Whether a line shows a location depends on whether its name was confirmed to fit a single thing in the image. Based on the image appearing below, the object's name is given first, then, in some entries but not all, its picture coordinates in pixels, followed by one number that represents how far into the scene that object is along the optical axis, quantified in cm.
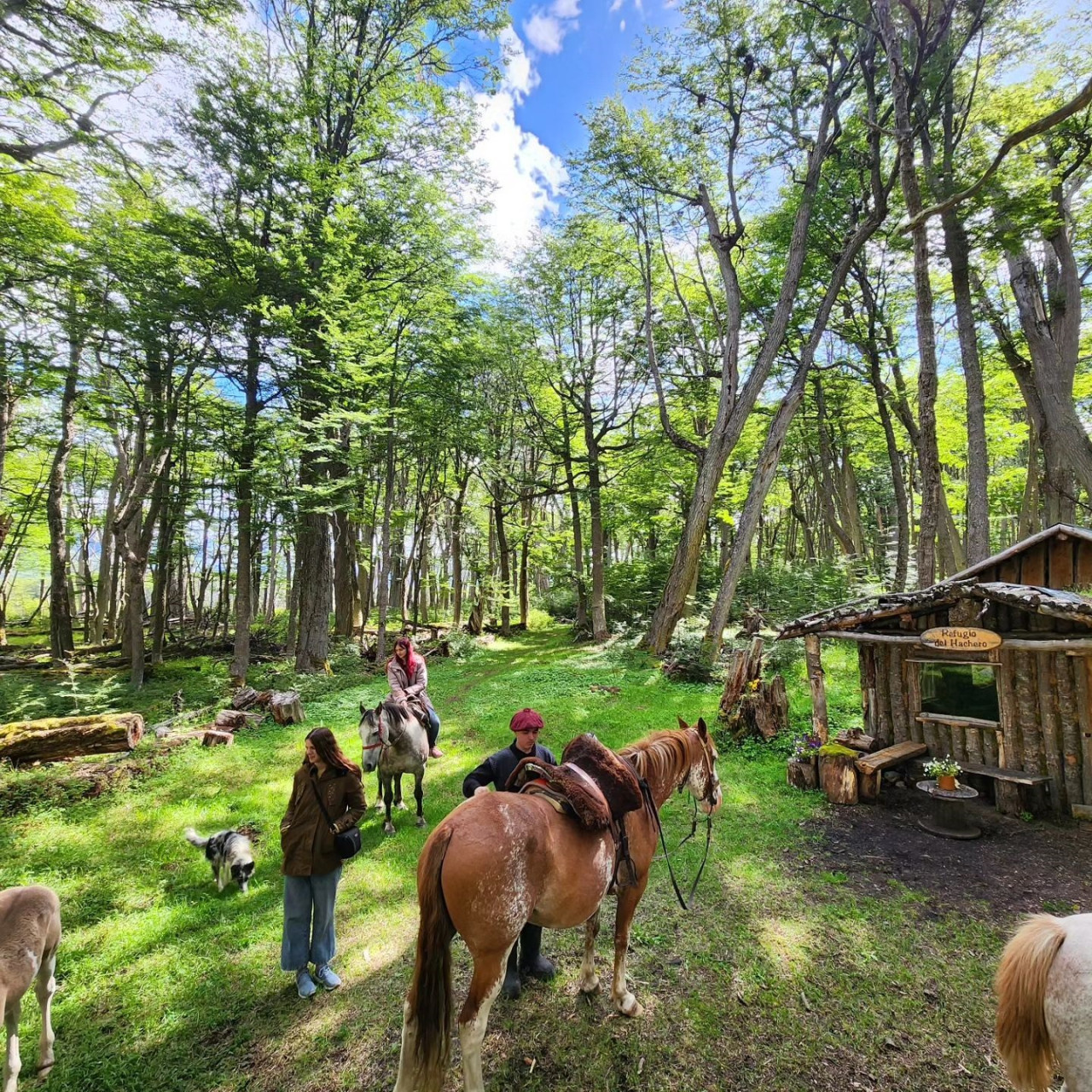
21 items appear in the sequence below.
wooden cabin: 609
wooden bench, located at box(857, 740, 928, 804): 693
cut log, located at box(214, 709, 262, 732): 955
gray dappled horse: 594
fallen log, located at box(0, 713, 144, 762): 724
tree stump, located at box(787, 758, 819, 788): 746
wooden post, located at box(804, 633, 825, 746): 787
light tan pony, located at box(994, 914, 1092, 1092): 219
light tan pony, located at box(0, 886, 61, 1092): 273
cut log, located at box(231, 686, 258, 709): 1056
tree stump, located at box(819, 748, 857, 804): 692
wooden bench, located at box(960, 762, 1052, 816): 629
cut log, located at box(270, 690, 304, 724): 1002
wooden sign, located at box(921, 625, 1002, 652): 620
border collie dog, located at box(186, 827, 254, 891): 488
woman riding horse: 677
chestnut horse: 262
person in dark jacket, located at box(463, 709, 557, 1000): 374
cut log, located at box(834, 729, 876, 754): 765
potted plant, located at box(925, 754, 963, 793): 603
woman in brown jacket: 353
